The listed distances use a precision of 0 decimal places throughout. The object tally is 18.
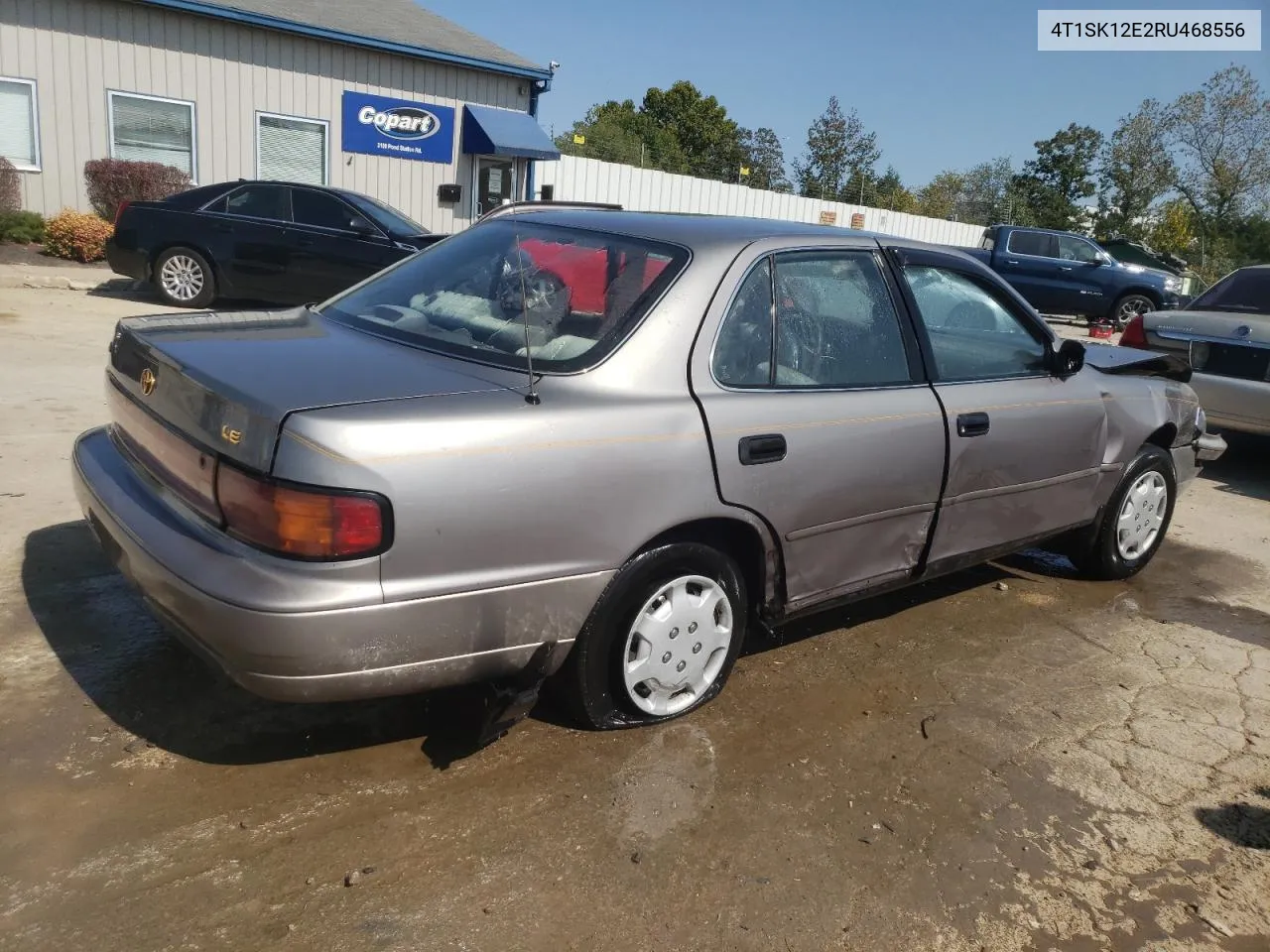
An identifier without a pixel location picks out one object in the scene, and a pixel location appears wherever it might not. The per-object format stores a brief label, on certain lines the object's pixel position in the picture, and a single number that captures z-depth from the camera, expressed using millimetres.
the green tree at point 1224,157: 34219
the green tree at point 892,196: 36250
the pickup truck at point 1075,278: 18516
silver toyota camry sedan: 2559
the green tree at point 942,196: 40688
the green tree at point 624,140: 30766
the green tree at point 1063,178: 38938
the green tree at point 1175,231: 34750
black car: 10906
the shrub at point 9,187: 14031
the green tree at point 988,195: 39656
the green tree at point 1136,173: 36406
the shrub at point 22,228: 13562
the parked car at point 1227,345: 7254
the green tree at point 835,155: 36156
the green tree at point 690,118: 43281
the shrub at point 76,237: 13484
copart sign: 16797
